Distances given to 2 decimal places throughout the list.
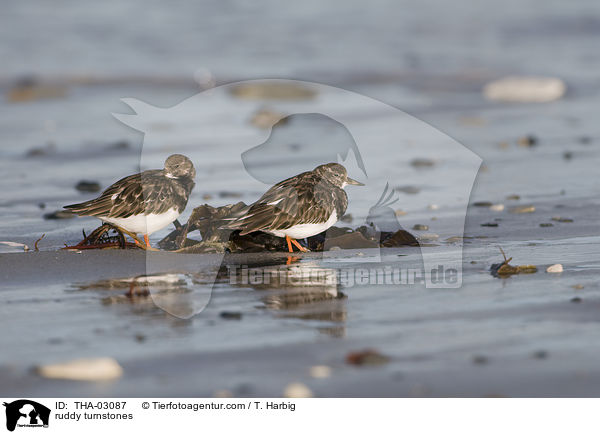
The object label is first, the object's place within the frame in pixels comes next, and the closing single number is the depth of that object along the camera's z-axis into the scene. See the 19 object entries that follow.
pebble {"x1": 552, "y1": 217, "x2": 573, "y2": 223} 12.94
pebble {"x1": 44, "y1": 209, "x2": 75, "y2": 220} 13.49
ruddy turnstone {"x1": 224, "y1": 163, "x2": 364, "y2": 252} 10.91
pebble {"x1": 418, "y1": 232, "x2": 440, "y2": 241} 12.09
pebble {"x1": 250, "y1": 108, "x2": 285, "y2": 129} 20.64
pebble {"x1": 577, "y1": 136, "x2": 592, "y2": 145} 18.28
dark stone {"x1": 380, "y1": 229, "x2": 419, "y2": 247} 11.71
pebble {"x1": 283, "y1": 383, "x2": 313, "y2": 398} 6.92
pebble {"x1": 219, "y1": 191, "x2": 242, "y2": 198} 14.52
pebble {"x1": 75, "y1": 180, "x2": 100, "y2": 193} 15.12
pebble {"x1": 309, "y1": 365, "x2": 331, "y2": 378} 7.22
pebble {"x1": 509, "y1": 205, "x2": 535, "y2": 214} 13.64
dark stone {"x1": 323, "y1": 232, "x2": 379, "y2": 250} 11.70
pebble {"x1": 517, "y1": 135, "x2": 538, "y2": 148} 18.32
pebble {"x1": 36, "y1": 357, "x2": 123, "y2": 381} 7.22
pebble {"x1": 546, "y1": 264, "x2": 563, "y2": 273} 10.05
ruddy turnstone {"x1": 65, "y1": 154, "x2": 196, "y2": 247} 10.98
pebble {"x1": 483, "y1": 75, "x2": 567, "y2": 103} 22.83
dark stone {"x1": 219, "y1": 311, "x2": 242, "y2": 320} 8.66
